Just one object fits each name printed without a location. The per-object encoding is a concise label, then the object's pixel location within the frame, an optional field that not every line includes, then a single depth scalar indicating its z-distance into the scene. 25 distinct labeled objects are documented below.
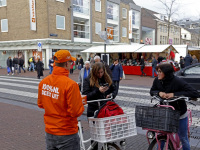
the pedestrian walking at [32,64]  23.68
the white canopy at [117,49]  19.51
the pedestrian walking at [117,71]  8.32
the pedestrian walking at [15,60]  19.88
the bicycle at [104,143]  2.49
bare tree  20.55
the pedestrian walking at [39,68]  15.84
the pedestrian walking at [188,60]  17.18
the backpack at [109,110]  2.67
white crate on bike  2.47
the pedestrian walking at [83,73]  6.53
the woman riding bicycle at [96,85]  3.26
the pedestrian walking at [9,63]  19.39
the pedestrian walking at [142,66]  17.61
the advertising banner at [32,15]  25.18
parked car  8.16
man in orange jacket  2.18
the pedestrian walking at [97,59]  6.17
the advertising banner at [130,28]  38.75
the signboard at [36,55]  26.20
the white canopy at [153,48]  17.50
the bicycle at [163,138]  2.72
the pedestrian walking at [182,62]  19.70
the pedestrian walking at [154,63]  16.23
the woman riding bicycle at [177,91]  2.91
